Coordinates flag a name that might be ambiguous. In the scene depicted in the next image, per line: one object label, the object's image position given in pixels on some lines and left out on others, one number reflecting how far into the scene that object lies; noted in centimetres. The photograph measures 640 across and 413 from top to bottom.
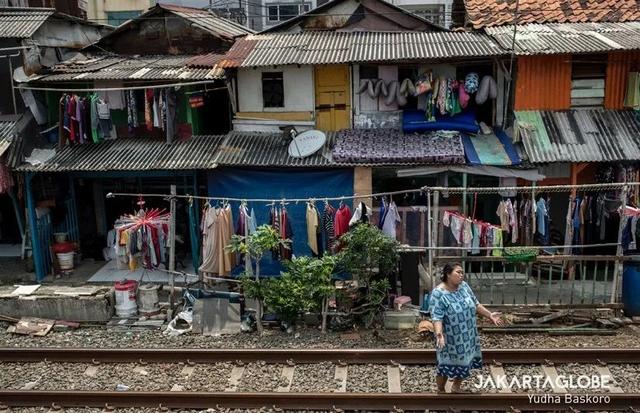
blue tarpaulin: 1477
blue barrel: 1151
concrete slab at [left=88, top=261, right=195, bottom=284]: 1514
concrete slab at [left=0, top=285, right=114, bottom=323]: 1262
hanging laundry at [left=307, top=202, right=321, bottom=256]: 1351
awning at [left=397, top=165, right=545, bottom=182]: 1402
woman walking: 747
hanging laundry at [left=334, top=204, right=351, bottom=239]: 1340
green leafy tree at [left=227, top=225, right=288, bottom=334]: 1156
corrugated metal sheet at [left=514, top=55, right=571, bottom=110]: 1466
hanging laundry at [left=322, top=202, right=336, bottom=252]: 1352
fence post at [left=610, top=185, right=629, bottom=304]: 1139
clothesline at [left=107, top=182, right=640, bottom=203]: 1131
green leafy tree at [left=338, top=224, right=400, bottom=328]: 1147
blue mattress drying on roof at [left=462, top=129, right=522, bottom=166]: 1397
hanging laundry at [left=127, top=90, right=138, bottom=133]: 1591
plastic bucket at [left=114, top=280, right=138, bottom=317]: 1276
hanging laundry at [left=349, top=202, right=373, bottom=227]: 1311
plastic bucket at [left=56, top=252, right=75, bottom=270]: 1576
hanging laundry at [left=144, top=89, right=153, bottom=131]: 1561
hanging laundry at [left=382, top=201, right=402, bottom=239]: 1308
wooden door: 1568
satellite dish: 1466
